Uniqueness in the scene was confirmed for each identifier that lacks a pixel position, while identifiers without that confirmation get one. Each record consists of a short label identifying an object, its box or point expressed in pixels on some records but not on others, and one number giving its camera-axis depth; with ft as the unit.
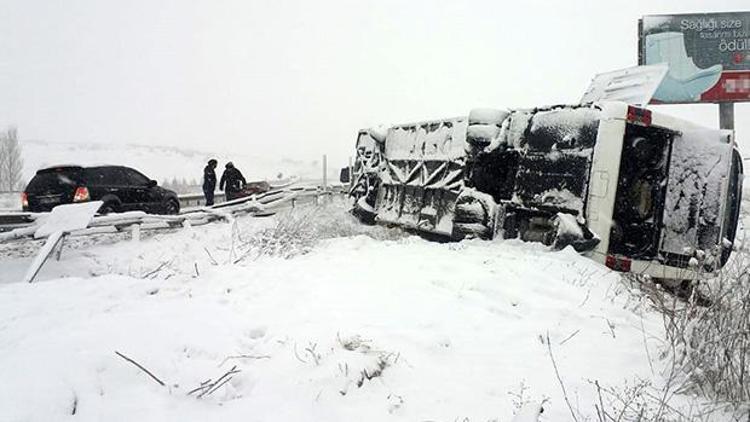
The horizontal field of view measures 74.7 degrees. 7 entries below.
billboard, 60.29
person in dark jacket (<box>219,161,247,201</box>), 48.08
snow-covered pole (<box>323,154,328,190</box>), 83.98
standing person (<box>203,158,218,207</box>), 48.53
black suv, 31.17
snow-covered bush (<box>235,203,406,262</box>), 23.66
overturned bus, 18.02
